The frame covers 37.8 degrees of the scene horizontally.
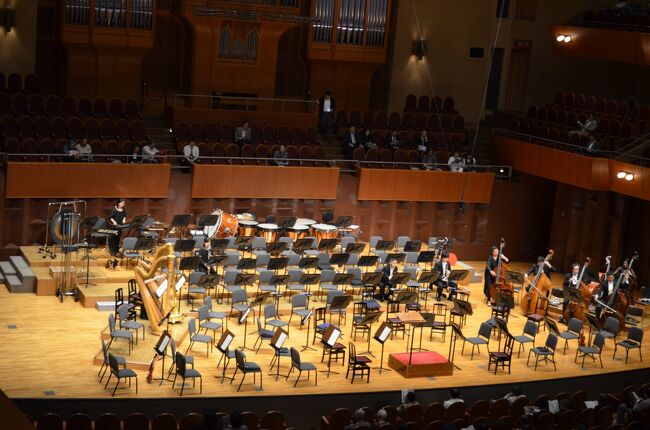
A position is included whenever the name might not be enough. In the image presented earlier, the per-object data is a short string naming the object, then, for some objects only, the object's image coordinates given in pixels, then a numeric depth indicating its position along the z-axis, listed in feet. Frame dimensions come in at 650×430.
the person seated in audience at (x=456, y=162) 63.67
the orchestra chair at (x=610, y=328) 46.65
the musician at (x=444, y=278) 53.67
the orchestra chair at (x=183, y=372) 36.01
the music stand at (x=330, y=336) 40.65
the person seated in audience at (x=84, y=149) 54.60
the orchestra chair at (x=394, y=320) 46.01
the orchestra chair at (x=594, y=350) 44.47
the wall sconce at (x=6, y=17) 59.36
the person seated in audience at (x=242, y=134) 60.85
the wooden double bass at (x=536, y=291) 52.80
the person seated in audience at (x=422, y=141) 65.31
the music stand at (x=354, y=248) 52.70
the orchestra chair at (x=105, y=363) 37.22
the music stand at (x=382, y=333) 40.03
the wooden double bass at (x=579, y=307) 50.98
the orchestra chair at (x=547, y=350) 43.62
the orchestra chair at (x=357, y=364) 40.34
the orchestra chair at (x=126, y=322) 40.83
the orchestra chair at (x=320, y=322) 43.89
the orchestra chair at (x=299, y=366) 38.06
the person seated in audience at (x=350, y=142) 63.67
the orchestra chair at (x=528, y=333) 44.80
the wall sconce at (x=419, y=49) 71.61
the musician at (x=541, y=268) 52.49
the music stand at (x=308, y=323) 44.06
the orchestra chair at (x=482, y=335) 43.93
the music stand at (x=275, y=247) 51.37
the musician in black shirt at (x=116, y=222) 51.78
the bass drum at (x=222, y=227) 54.90
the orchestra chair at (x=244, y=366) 37.17
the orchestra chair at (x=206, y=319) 41.91
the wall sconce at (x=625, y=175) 57.26
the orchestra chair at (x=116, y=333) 39.27
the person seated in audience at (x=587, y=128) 61.87
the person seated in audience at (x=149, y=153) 56.54
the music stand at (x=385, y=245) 54.44
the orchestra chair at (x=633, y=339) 45.98
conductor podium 42.22
